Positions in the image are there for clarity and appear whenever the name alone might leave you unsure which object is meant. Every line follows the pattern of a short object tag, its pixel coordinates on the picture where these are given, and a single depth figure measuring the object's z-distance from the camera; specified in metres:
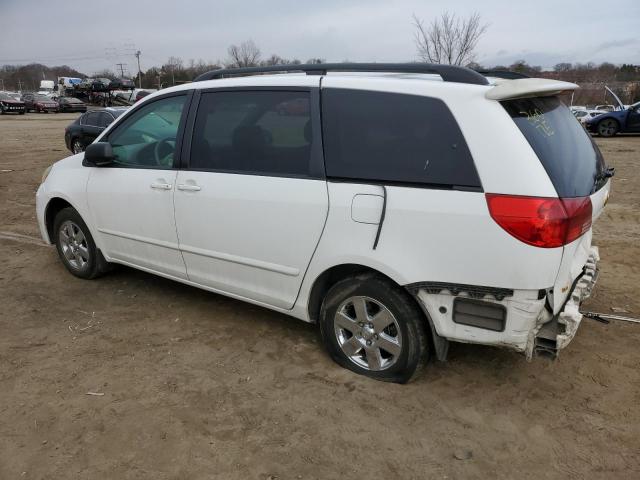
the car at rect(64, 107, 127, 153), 12.73
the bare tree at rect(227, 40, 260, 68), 50.77
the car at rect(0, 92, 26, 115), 38.47
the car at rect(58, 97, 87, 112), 41.59
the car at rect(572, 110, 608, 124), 22.59
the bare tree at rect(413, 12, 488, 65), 21.30
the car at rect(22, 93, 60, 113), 40.31
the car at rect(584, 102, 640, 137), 19.34
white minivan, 2.53
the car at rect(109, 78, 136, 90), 47.16
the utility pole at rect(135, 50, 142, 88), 79.20
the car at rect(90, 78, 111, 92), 46.72
